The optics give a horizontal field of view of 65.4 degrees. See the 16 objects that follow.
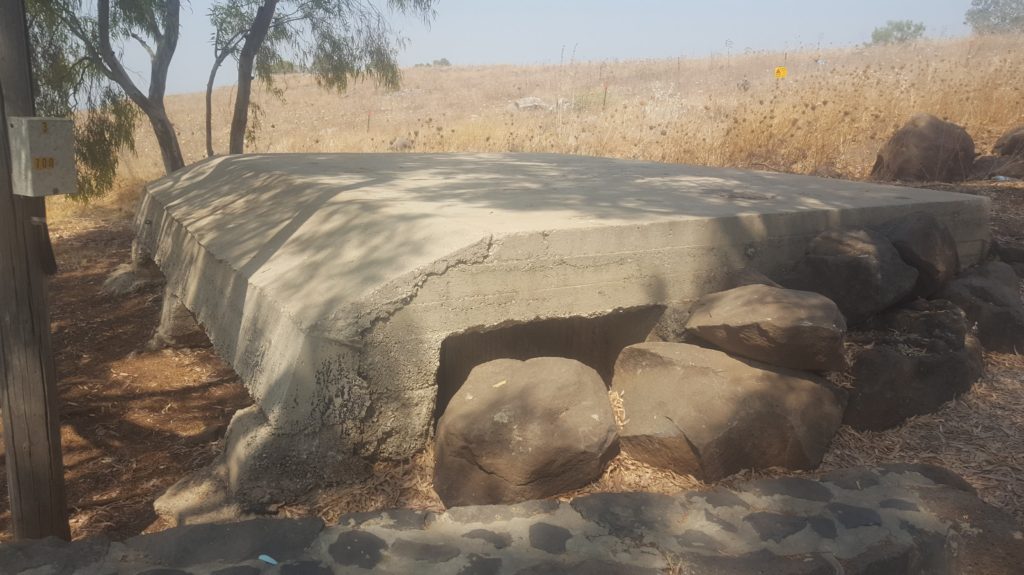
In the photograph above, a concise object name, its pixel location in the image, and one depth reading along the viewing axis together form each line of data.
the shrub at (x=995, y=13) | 41.17
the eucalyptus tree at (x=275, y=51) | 10.27
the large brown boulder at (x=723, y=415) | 3.30
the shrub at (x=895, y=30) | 56.13
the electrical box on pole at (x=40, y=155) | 2.92
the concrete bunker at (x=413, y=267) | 3.30
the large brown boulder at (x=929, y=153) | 8.47
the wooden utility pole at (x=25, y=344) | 3.01
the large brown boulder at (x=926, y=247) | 4.29
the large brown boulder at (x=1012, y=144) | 8.88
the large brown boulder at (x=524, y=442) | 3.17
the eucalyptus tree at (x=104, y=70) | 8.12
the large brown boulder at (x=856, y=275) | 4.02
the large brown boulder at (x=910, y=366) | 3.76
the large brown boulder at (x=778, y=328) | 3.39
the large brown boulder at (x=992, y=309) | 4.55
